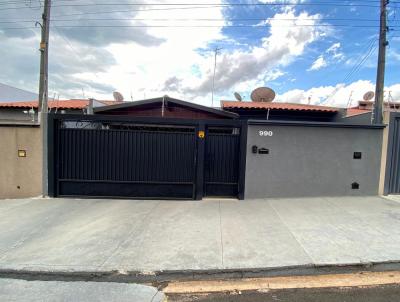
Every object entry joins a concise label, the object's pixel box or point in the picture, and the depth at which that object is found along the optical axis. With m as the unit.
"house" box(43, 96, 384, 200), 7.31
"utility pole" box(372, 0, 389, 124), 7.68
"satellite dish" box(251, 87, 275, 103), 14.12
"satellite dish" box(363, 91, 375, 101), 15.27
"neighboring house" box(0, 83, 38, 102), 20.18
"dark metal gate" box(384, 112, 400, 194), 7.41
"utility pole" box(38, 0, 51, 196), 9.12
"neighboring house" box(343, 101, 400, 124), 10.12
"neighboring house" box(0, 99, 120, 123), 13.59
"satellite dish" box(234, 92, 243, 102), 14.83
